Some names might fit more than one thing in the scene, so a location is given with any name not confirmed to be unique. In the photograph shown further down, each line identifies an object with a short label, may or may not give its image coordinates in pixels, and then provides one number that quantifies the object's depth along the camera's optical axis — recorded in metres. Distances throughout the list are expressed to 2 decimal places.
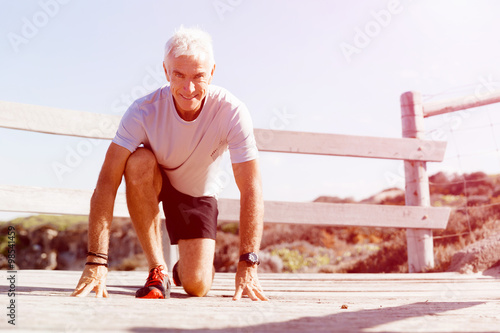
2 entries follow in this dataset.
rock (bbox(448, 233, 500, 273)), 4.17
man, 2.23
